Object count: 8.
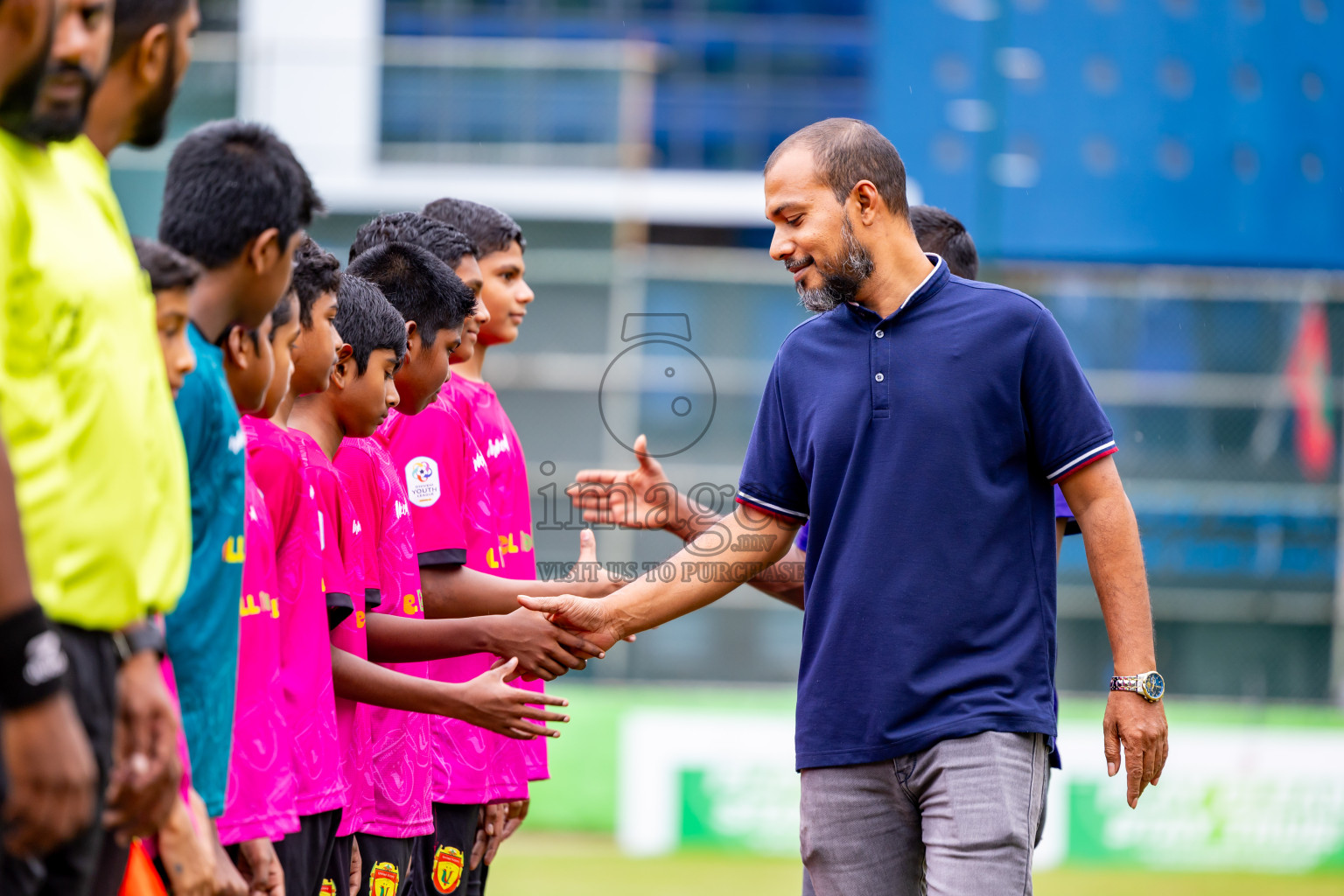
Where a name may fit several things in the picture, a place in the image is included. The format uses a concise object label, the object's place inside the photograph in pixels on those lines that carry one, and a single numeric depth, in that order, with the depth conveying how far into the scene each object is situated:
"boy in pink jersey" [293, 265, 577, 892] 6.70
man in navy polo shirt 6.38
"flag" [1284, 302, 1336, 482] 25.80
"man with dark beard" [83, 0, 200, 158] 4.30
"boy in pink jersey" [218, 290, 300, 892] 5.61
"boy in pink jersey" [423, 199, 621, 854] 8.70
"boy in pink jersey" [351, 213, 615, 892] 8.05
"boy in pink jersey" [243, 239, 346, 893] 6.03
